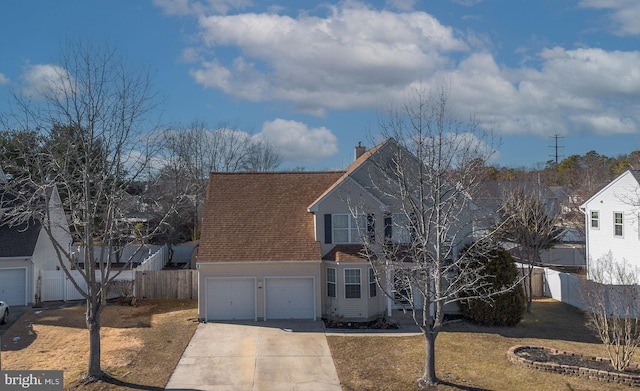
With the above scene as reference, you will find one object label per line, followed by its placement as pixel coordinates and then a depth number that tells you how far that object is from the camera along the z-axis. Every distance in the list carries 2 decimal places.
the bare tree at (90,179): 14.79
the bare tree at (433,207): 14.74
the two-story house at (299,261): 22.17
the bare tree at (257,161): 57.16
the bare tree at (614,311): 15.66
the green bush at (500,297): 21.17
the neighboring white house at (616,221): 27.91
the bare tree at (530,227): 24.44
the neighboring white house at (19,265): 24.47
